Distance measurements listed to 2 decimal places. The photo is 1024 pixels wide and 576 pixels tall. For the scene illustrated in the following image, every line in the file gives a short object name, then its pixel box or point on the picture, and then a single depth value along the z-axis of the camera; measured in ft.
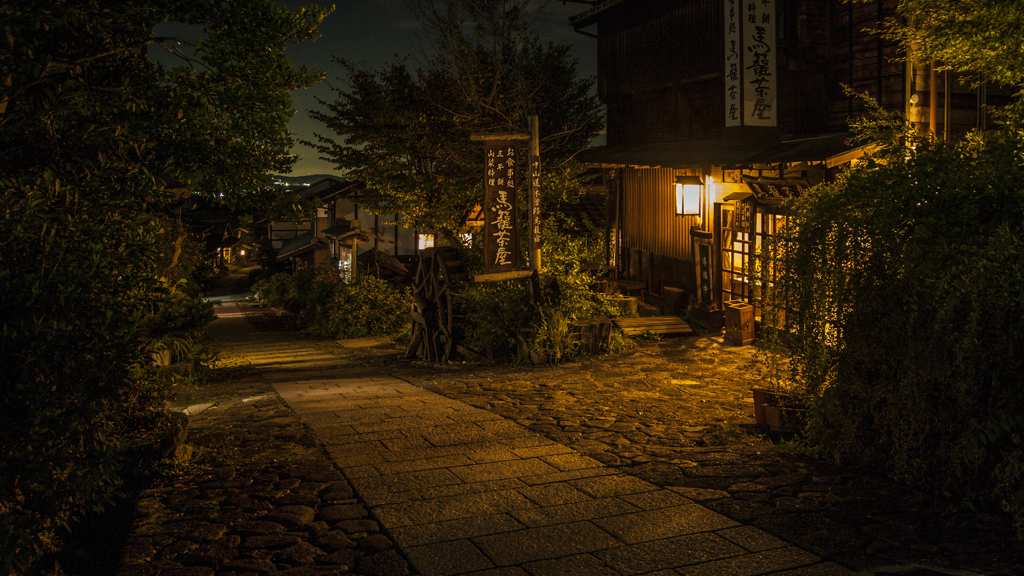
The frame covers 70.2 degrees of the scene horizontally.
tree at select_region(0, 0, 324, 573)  11.89
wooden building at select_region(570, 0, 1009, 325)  40.52
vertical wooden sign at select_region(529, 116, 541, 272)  43.62
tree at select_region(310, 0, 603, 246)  56.18
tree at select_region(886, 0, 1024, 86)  26.14
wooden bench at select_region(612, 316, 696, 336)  49.03
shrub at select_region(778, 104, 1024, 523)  15.92
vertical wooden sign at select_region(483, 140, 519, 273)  42.52
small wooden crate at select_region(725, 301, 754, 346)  45.37
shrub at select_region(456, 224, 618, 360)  41.96
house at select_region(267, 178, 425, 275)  102.58
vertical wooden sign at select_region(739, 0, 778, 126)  42.73
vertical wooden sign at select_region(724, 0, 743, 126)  42.98
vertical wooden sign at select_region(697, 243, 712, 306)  52.30
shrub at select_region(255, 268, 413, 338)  75.10
